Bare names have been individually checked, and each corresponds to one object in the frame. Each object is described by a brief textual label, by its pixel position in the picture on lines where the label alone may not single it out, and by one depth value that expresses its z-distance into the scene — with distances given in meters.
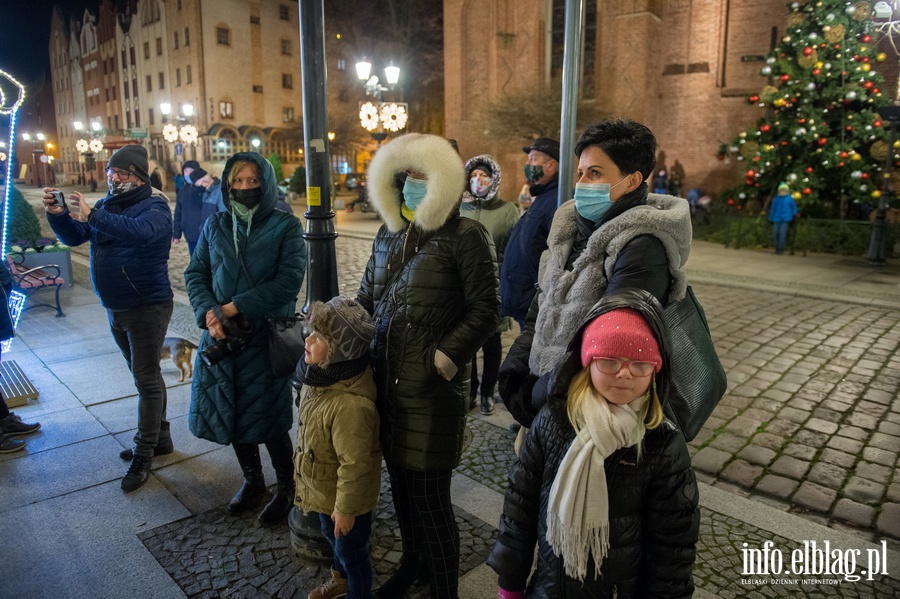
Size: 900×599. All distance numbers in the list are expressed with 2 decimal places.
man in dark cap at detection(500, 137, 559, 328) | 4.49
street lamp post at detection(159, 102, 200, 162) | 35.38
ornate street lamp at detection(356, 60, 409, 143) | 16.72
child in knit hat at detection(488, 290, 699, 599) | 1.76
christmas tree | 14.33
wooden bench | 8.20
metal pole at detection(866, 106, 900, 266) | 13.01
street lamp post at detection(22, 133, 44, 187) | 48.25
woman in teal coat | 3.35
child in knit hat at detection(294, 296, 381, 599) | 2.45
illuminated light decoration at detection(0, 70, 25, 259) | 5.39
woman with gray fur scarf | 2.14
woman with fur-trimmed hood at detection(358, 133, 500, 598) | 2.58
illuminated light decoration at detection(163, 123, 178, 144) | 35.22
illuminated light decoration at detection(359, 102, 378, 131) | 17.05
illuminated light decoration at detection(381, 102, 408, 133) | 17.67
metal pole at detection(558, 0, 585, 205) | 4.43
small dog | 5.82
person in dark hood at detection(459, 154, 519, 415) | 5.12
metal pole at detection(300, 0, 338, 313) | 3.72
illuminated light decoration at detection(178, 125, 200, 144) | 35.50
